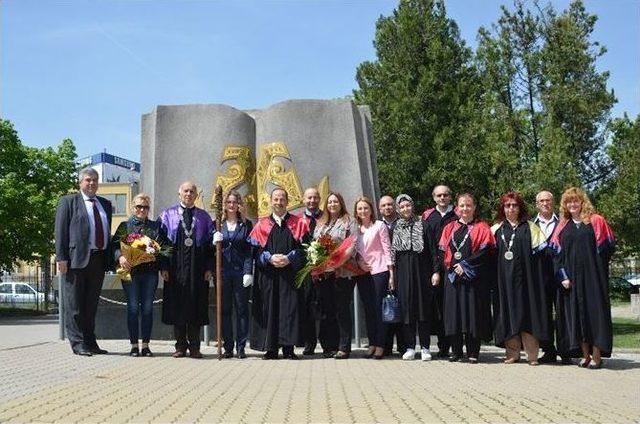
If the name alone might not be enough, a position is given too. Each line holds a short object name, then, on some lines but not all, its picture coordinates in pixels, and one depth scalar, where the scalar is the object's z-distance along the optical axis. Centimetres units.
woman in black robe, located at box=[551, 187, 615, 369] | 835
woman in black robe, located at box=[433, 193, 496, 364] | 875
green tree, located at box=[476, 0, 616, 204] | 2075
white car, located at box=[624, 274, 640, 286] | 4396
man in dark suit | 911
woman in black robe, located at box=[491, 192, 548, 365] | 862
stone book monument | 1179
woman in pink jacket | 924
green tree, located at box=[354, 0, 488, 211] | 2742
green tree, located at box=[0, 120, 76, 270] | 3056
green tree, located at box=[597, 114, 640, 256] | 2214
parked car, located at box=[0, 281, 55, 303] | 3981
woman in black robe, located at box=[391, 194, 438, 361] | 908
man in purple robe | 918
